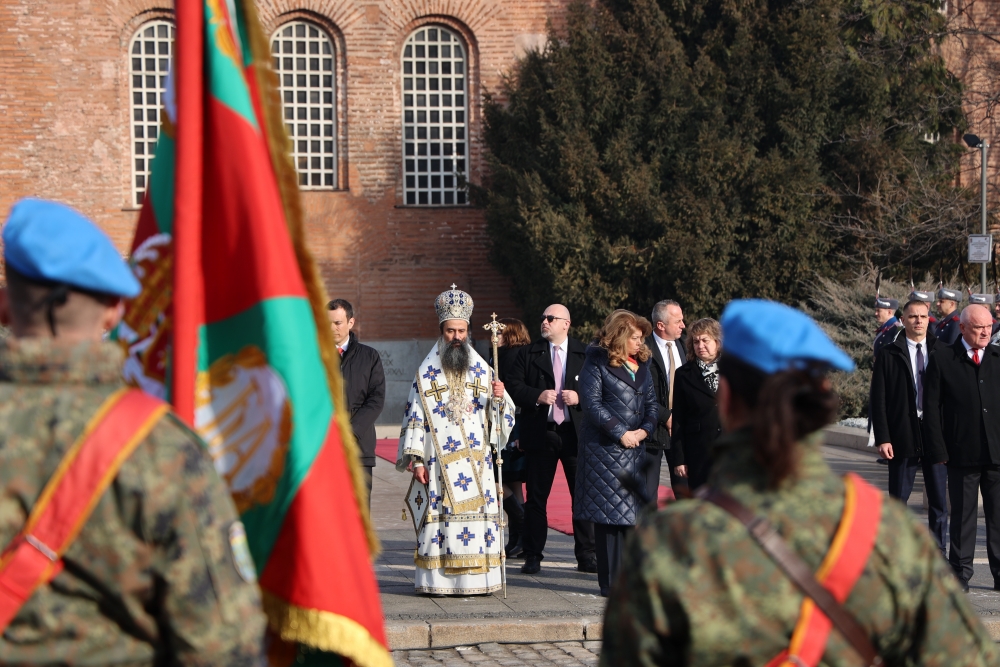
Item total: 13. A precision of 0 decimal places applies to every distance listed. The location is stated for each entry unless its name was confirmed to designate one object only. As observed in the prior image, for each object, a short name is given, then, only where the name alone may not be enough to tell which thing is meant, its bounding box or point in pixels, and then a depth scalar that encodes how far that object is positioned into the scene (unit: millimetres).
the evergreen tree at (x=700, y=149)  40977
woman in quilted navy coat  13677
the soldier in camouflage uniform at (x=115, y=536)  3641
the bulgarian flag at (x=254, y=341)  4880
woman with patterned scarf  14162
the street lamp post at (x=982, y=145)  38447
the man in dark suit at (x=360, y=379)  14525
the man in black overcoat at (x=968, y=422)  14767
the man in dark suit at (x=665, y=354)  14942
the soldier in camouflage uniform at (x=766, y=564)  3783
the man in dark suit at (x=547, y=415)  15898
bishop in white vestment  13987
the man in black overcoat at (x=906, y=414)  15198
